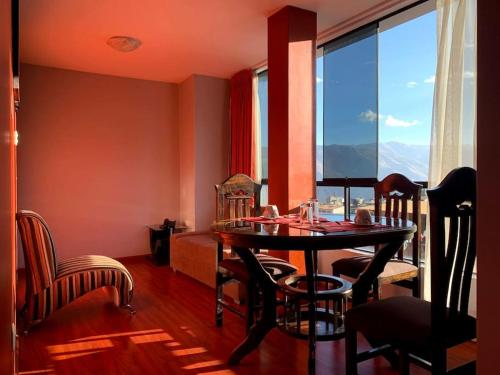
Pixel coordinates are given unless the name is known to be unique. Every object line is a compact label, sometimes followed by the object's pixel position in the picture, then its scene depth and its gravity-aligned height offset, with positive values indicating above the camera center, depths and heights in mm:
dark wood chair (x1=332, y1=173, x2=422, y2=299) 2316 -497
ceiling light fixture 3761 +1501
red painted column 3201 +718
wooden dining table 1742 -286
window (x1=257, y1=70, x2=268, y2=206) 4715 +854
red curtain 4766 +810
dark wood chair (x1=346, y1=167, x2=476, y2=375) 1337 -442
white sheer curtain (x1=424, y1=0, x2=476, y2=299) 2498 +642
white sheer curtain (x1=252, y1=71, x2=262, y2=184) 4707 +685
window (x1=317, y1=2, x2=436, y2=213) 3062 +742
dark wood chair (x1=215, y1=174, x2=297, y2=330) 2395 -543
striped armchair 2617 -702
